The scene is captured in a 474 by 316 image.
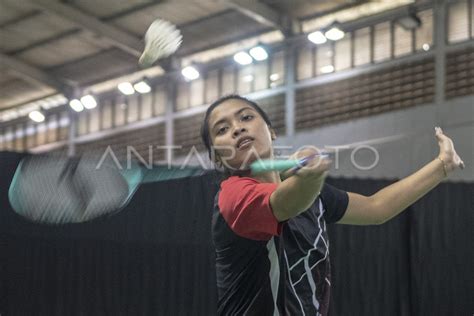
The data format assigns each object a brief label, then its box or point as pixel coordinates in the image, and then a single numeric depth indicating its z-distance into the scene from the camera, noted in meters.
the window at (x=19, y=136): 18.19
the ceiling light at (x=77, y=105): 16.12
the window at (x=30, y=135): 17.84
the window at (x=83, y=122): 16.67
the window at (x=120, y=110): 16.09
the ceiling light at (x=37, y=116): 17.39
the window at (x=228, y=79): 14.41
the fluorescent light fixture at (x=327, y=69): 12.89
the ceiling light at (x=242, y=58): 13.69
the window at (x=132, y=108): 15.84
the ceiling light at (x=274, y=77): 13.74
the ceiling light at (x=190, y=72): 14.42
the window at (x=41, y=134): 17.55
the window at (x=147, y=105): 15.59
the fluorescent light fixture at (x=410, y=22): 11.58
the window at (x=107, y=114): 16.36
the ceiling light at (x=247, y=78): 14.11
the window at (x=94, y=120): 16.48
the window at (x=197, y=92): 14.80
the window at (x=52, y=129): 17.31
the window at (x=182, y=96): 15.02
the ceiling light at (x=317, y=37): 12.66
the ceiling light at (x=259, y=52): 13.46
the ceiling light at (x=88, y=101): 15.83
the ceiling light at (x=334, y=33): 12.48
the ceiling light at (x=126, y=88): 14.98
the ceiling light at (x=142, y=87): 15.02
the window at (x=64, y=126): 17.02
